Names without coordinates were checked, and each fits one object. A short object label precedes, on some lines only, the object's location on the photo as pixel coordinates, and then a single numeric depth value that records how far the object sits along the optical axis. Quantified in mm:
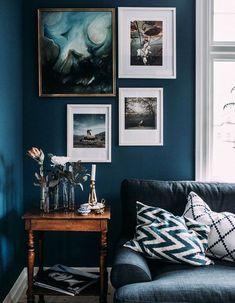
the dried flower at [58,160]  2883
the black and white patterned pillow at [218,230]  2540
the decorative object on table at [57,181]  2877
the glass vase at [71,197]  2949
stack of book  2691
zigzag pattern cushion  2445
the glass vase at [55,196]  2916
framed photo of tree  3242
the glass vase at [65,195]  2963
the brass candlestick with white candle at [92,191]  2926
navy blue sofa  2105
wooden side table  2668
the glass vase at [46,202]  2854
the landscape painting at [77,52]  3223
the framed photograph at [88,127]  3252
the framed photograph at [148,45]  3229
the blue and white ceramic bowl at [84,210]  2751
